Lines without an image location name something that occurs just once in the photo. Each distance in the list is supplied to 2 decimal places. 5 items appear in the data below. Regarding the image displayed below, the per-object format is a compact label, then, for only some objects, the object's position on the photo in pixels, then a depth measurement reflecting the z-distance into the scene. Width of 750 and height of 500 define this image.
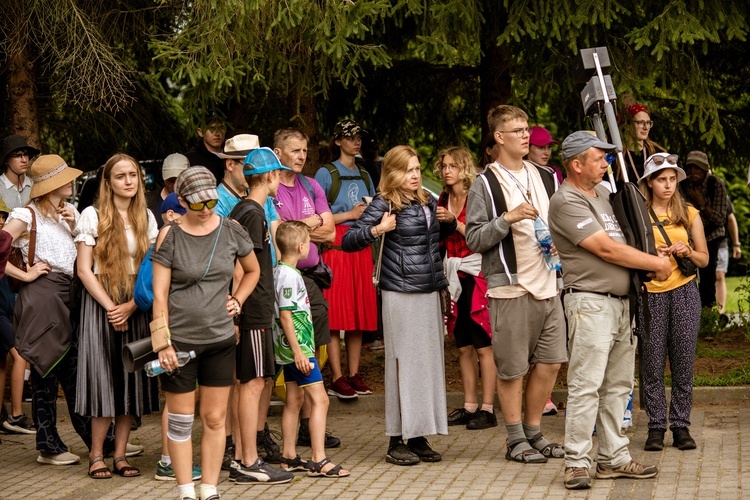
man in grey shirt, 11.37
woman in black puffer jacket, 12.92
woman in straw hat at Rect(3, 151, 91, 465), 13.26
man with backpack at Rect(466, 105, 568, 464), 12.66
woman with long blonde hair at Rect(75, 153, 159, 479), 12.51
